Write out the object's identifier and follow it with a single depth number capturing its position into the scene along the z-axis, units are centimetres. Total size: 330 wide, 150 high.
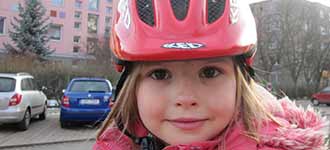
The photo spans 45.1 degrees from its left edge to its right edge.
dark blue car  1043
